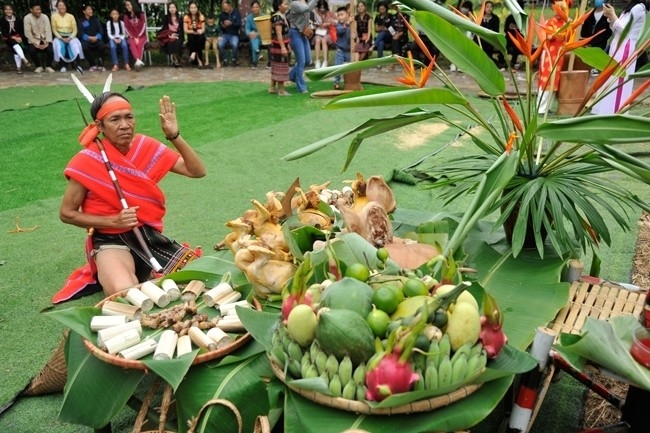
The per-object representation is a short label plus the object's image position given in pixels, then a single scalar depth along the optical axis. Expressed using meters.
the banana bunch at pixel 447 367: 1.48
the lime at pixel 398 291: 1.68
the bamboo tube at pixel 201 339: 1.93
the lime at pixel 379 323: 1.59
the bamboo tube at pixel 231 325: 2.02
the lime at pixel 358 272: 1.80
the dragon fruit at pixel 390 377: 1.45
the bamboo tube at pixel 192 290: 2.25
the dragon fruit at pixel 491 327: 1.59
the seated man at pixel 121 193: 2.76
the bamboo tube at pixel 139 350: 1.83
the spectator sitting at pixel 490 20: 10.59
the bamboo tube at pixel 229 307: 2.10
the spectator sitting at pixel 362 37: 10.73
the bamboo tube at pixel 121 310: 2.08
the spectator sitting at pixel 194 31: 12.05
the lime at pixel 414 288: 1.70
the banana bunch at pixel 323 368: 1.50
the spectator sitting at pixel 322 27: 10.95
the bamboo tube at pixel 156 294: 2.20
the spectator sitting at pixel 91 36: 12.09
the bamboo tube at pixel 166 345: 1.84
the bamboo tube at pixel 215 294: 2.19
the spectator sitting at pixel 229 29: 12.19
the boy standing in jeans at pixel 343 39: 10.73
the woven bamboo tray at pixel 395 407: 1.47
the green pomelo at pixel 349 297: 1.62
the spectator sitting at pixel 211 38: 12.43
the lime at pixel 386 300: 1.65
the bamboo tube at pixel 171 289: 2.24
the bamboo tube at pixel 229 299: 2.19
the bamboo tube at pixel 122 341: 1.85
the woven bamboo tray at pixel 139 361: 1.79
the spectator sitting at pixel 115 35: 11.93
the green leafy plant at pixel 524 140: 1.85
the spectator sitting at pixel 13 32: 11.55
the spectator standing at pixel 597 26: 9.97
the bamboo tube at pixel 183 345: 1.87
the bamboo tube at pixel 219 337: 1.94
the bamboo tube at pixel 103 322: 1.98
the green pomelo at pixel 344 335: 1.50
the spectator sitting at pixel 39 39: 11.58
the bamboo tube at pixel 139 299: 2.17
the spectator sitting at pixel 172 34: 12.24
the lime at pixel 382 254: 1.99
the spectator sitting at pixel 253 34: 12.33
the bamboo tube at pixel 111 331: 1.90
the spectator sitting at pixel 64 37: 11.68
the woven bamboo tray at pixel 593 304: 2.05
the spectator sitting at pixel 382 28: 11.70
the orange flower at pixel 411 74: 2.15
